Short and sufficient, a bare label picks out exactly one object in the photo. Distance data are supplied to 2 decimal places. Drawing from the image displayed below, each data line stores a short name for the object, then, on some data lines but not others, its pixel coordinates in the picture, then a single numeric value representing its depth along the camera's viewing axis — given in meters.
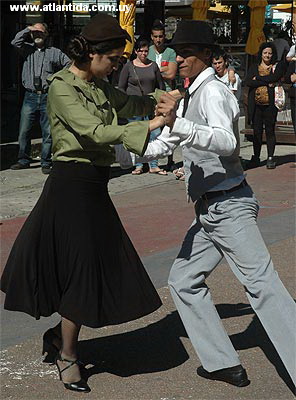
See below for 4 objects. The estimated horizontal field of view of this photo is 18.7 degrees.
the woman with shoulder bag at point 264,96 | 12.03
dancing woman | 4.46
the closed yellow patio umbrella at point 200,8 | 14.17
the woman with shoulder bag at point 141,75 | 11.11
